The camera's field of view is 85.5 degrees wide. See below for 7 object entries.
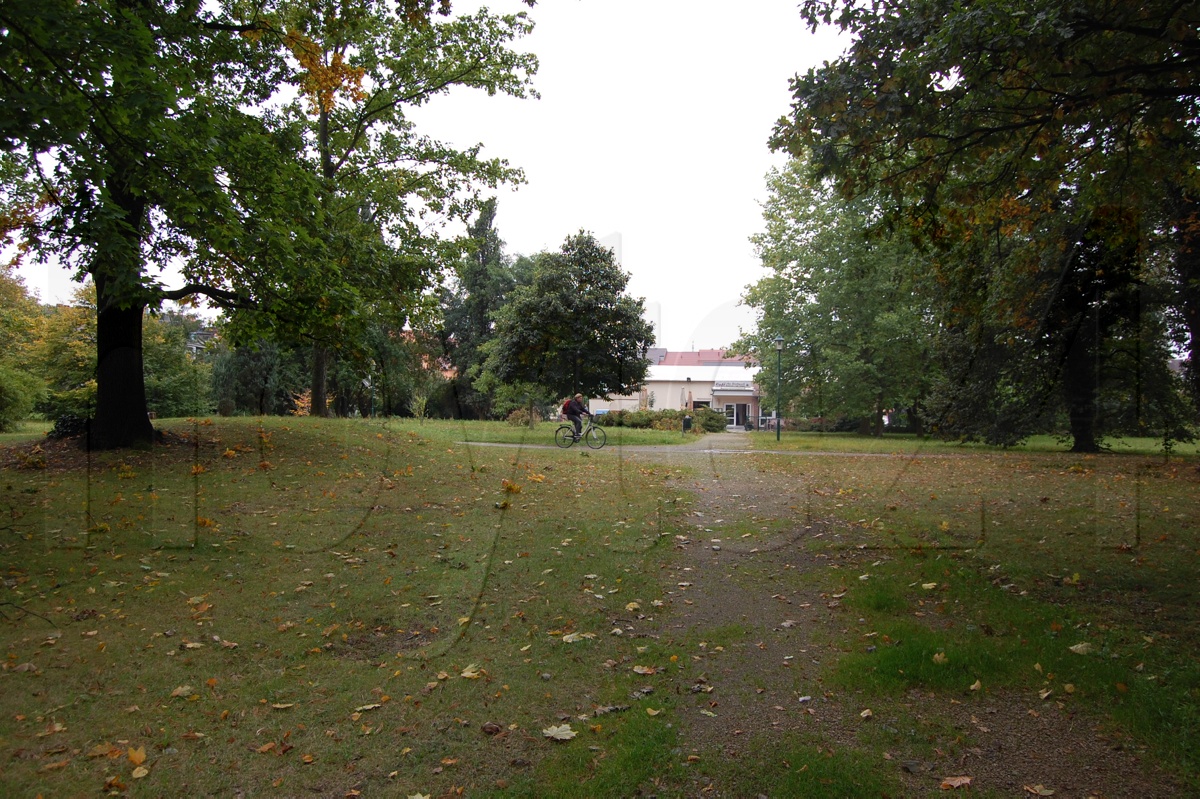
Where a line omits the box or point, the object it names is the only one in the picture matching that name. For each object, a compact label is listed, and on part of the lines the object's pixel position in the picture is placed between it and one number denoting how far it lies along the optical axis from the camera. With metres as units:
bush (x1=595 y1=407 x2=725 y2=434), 30.77
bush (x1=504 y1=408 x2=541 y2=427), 26.31
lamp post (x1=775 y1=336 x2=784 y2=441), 30.08
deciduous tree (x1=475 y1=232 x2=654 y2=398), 22.09
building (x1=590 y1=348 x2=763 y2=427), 48.12
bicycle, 16.95
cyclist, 16.81
